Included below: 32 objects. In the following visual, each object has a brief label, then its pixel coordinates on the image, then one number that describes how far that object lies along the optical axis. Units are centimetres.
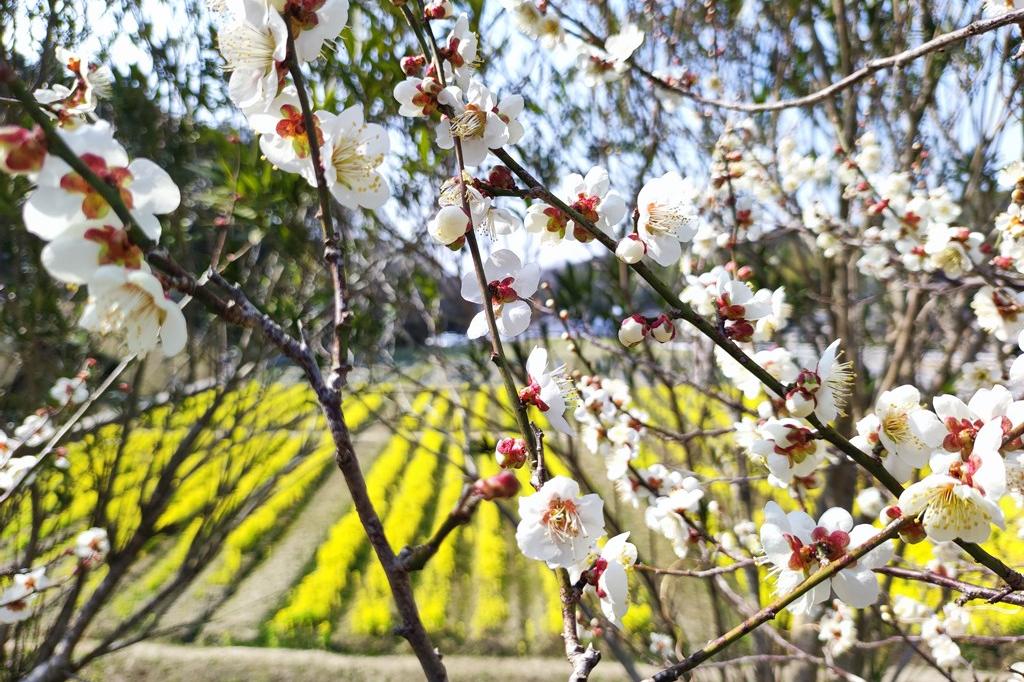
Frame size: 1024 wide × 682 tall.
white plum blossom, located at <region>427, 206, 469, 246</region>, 23
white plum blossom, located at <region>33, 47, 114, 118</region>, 27
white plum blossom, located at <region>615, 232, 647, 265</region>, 23
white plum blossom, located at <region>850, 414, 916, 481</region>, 25
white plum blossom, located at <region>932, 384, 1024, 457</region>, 23
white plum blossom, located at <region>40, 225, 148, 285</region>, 18
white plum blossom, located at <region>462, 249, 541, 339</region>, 25
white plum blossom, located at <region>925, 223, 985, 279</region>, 42
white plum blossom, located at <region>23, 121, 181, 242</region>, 19
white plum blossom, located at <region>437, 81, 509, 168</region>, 24
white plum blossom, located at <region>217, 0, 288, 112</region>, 21
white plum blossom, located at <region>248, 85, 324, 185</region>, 23
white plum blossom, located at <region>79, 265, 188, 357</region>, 18
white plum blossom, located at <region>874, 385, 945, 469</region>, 24
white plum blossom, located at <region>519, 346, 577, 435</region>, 24
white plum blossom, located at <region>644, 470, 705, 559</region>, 35
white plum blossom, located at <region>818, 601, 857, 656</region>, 56
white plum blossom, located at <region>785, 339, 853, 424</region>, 24
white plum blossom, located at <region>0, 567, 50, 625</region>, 45
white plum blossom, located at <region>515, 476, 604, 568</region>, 23
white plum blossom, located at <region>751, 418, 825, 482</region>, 25
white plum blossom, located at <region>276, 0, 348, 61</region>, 22
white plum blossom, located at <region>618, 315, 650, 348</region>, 24
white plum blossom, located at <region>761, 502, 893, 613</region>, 24
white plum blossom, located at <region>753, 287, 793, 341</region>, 35
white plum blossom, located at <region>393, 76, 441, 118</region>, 24
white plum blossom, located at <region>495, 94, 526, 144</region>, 25
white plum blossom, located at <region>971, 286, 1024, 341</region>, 36
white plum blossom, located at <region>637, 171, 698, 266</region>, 26
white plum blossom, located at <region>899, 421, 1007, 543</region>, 21
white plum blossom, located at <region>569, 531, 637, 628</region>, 24
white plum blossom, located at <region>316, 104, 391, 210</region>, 24
